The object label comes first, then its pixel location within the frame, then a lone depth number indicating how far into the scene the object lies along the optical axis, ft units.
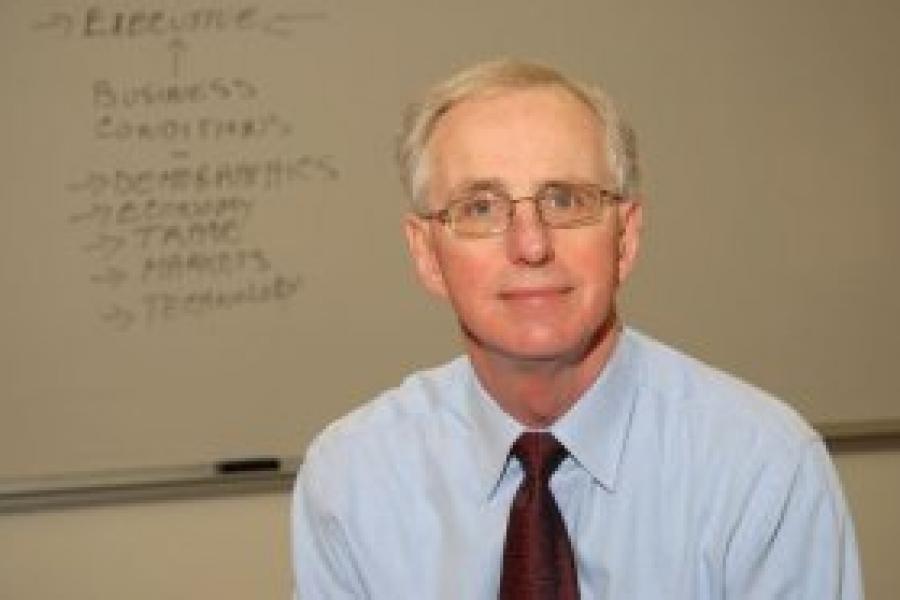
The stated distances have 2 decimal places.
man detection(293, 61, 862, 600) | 4.67
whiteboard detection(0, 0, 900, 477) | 6.74
